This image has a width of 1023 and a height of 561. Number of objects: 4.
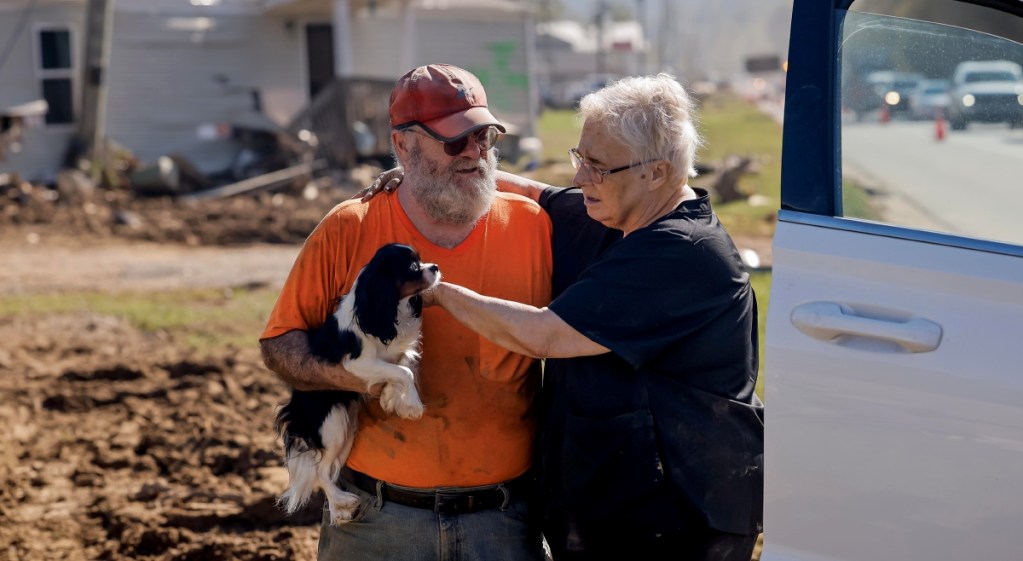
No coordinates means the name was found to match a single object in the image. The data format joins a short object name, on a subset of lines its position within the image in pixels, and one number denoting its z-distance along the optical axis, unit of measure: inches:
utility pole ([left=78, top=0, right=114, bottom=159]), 741.9
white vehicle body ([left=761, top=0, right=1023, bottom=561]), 93.0
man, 125.9
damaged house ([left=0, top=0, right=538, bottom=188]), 783.7
